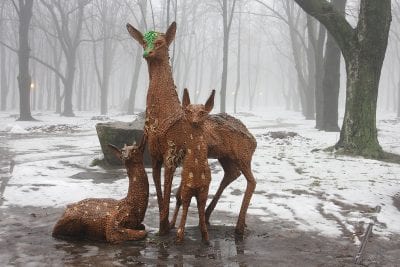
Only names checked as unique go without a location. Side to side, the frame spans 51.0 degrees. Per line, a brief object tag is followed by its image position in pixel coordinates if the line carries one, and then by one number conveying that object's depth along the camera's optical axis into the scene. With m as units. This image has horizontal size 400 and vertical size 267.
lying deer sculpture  4.64
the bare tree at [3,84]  37.91
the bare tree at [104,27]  33.16
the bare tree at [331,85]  16.28
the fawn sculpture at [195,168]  4.42
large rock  9.72
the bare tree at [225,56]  25.73
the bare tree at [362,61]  10.59
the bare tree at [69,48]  28.42
